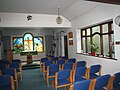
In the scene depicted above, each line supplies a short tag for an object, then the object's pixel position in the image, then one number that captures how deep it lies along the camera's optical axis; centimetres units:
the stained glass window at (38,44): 819
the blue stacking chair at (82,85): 141
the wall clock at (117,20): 289
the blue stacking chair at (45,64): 365
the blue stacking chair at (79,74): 233
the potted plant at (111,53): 329
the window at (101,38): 351
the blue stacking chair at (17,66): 360
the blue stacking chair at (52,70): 297
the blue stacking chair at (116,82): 173
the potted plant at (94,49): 408
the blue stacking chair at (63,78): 221
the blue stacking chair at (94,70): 250
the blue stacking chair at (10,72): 269
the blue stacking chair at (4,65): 341
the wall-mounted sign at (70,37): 563
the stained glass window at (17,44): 781
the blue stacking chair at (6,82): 198
